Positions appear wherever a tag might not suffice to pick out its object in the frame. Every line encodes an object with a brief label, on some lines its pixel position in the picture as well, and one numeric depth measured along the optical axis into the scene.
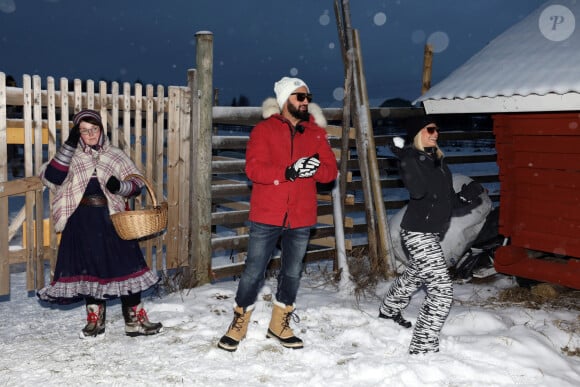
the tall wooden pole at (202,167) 5.91
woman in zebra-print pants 4.33
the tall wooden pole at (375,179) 6.63
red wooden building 5.63
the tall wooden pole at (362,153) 6.34
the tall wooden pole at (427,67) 8.24
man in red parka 4.12
